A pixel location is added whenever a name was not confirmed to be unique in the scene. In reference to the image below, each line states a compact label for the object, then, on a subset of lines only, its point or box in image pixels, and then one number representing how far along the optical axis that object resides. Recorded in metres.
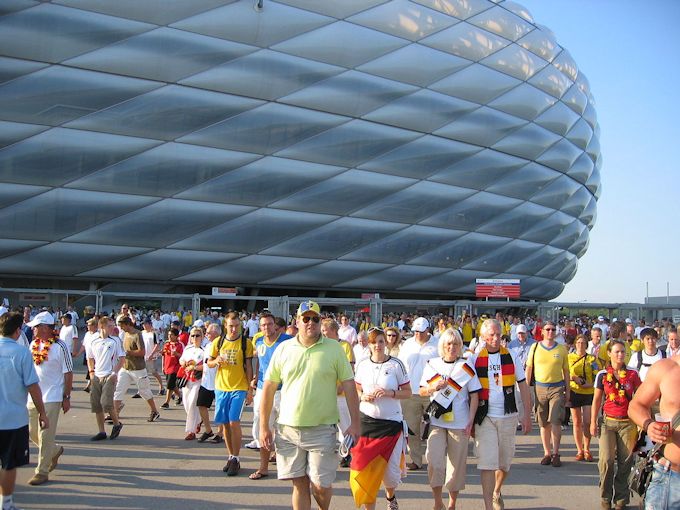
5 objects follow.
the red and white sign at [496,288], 29.09
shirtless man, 3.06
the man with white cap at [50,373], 6.25
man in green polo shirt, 4.41
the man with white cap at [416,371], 7.19
